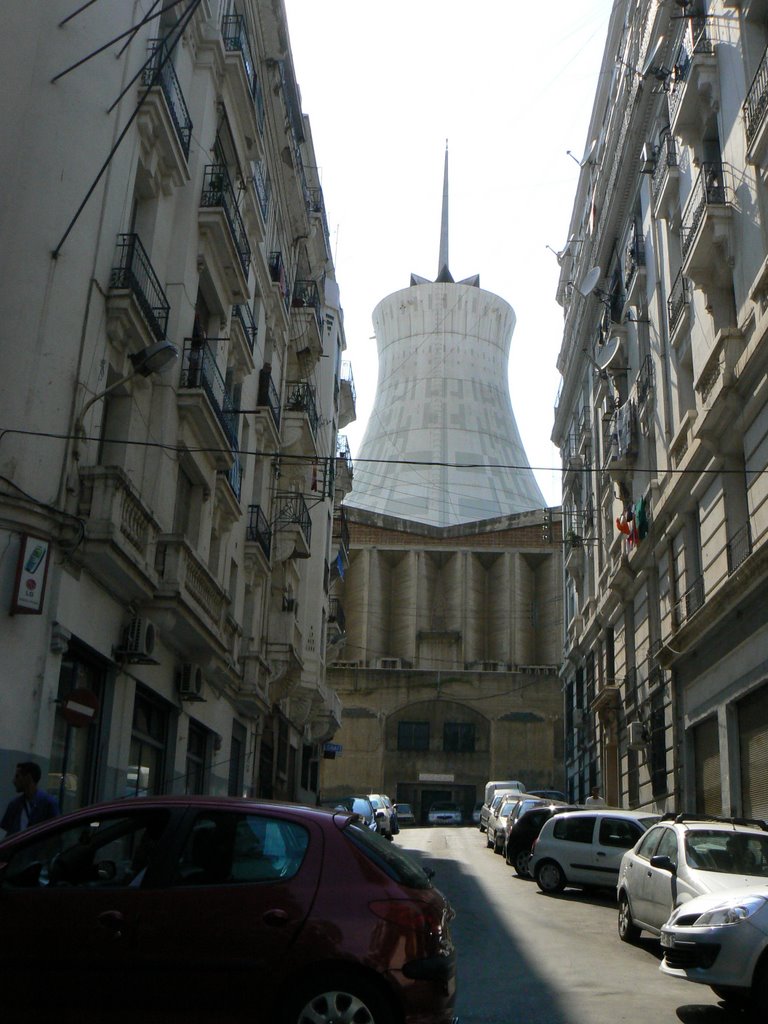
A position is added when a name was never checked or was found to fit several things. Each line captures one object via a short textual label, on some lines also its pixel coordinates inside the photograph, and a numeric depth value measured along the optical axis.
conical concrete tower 69.69
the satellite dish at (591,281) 33.41
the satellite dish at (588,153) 39.76
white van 40.17
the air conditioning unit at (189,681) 18.57
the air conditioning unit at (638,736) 26.39
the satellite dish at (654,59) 25.25
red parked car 6.02
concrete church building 58.00
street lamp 13.69
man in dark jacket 9.45
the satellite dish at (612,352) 30.64
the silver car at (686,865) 10.34
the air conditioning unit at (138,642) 15.24
